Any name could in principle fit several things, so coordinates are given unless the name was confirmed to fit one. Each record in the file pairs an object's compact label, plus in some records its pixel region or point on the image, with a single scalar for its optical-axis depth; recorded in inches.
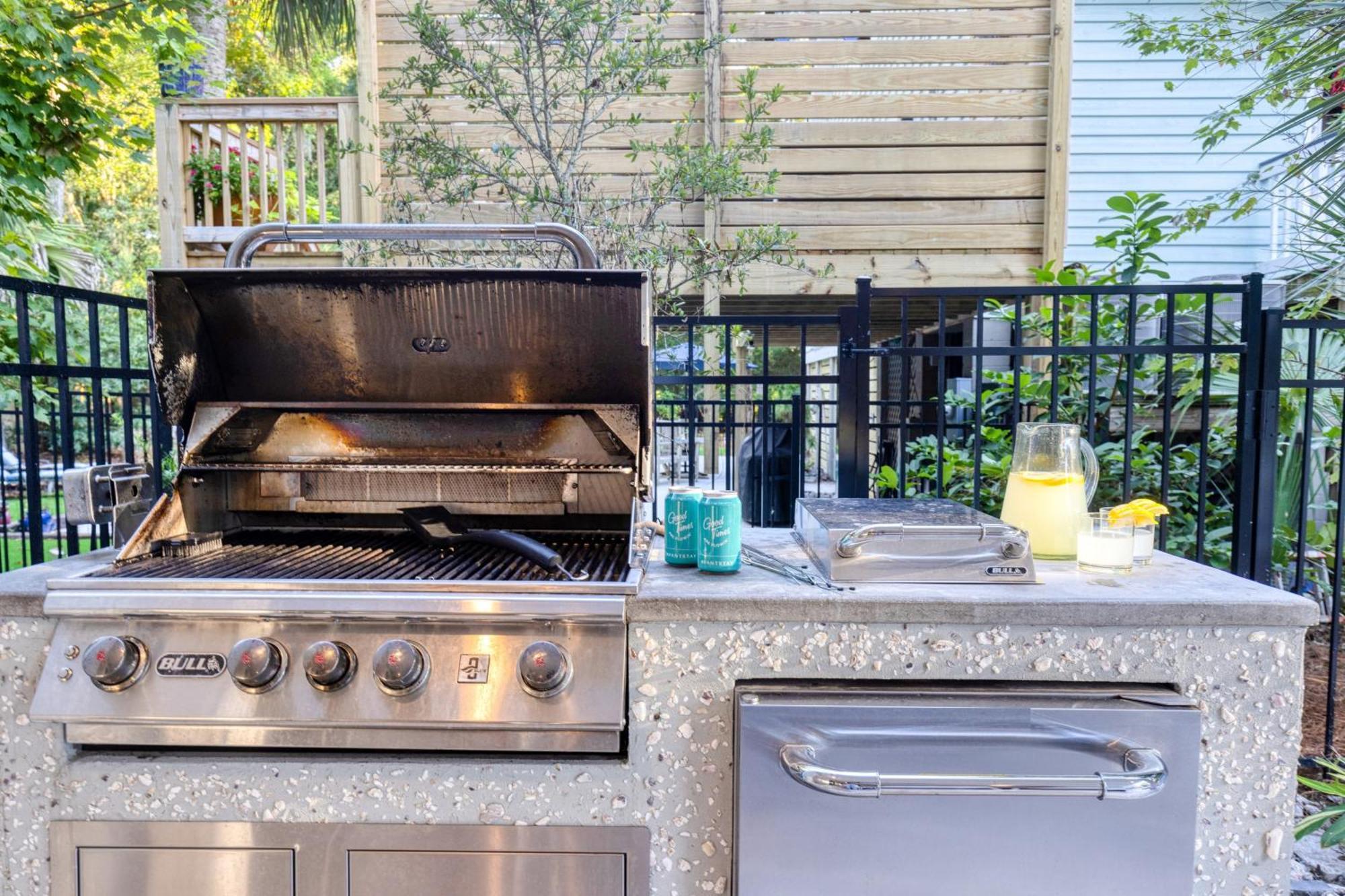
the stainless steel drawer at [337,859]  57.2
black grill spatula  65.0
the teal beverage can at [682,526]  66.9
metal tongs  61.9
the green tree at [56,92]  165.6
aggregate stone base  56.4
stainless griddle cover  61.1
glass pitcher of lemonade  71.6
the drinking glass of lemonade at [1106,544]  65.3
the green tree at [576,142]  172.6
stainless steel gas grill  55.7
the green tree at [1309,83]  101.7
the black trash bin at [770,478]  154.4
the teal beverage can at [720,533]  64.2
